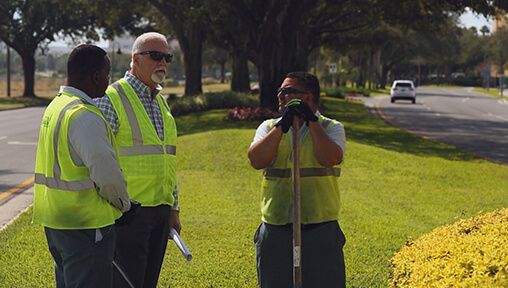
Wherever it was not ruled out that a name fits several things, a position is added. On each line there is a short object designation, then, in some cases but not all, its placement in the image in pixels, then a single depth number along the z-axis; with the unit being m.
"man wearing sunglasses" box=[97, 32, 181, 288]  7.94
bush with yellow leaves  7.34
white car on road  87.09
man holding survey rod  7.49
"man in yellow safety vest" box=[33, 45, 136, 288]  6.50
